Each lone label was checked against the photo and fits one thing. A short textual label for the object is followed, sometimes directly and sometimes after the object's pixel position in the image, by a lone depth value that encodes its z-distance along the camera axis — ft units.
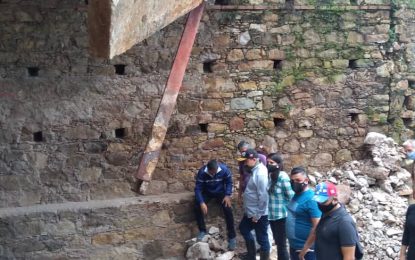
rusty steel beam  18.50
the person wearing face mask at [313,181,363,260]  12.31
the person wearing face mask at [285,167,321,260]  14.57
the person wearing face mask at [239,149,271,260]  17.07
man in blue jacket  19.38
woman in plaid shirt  16.62
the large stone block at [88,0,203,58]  9.26
